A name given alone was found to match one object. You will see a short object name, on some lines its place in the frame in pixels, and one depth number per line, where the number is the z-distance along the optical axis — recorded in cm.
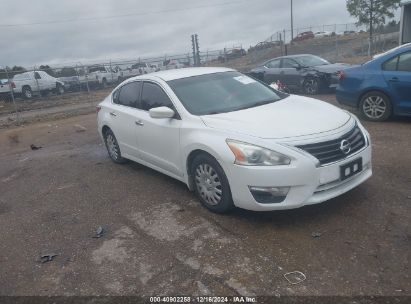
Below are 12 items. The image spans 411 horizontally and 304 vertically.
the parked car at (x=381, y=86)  771
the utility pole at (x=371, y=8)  3650
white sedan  400
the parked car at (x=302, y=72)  1265
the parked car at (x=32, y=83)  2343
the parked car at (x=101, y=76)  2781
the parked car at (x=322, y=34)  5292
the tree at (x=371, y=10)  3656
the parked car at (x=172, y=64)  3406
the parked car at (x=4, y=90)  2300
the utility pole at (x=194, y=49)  2952
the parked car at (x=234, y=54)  4025
